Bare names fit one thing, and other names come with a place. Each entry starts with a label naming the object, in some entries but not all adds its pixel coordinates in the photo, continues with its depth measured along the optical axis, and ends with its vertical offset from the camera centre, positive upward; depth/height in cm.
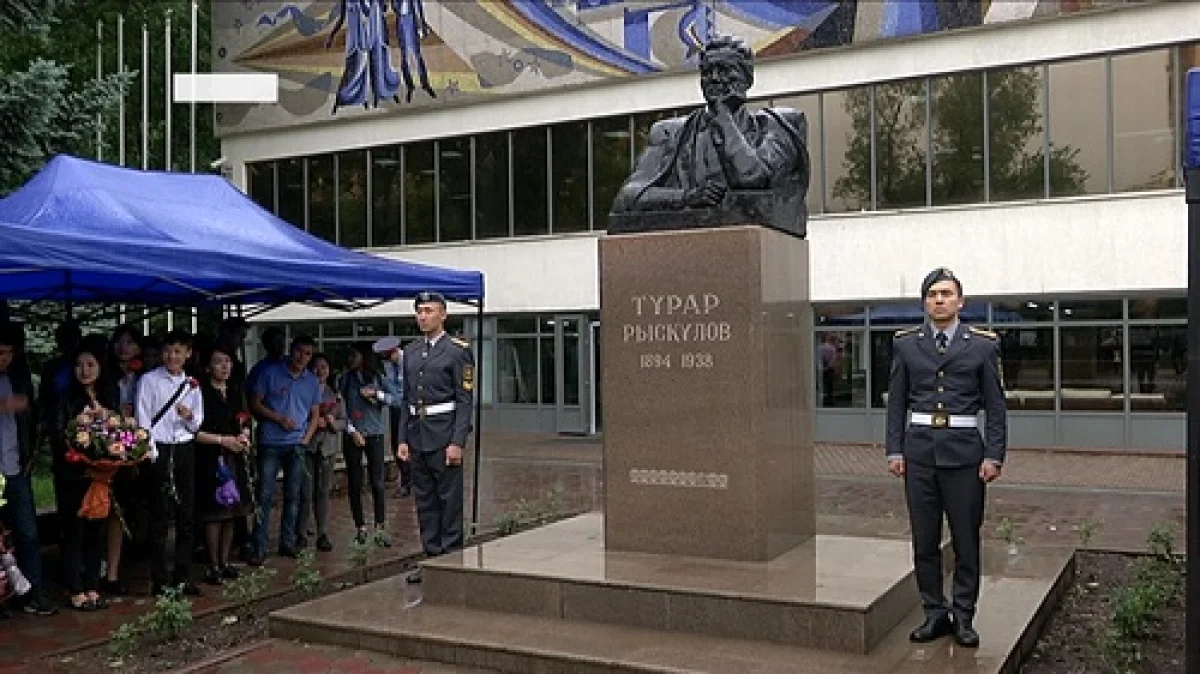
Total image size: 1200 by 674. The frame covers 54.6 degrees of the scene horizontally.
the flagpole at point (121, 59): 1975 +474
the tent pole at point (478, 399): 955 -46
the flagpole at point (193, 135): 2149 +408
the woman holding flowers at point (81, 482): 756 -88
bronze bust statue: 705 +107
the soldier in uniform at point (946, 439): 561 -50
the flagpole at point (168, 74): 2028 +482
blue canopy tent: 714 +63
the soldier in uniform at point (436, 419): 750 -48
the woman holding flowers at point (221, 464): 823 -83
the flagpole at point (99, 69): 1296 +488
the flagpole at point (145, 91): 1948 +447
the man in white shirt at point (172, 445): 774 -65
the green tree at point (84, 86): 1120 +437
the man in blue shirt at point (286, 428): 900 -63
